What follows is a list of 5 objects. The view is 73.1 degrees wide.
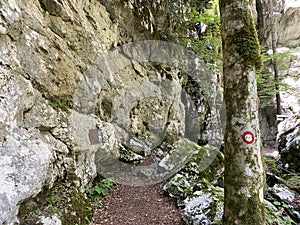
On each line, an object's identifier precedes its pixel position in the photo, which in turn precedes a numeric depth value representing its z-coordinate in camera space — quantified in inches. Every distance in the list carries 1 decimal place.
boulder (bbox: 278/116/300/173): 267.9
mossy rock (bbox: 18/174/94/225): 109.2
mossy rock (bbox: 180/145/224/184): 223.3
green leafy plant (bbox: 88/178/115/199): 183.8
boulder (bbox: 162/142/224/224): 140.6
